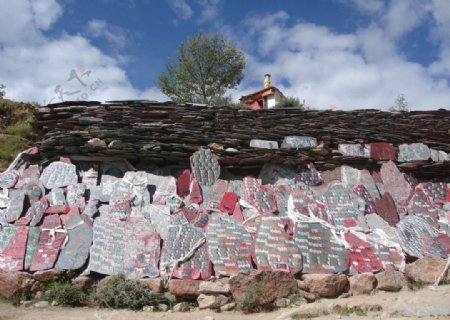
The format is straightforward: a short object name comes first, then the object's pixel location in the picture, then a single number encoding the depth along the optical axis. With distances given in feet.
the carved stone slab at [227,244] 15.94
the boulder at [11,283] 14.39
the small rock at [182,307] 14.42
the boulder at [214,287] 14.85
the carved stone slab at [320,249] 16.65
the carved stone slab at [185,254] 15.58
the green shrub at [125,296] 14.10
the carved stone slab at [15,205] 16.78
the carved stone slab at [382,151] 21.20
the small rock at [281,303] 14.67
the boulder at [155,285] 14.94
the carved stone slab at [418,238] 18.19
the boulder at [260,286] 14.51
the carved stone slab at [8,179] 17.79
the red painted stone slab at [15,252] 15.10
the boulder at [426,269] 17.02
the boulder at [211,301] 14.49
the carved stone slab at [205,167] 19.13
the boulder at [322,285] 15.67
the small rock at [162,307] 14.34
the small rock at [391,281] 16.30
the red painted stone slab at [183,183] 18.81
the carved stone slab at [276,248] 16.20
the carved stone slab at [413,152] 21.58
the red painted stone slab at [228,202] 18.47
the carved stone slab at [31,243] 15.36
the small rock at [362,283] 16.11
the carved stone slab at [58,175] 18.21
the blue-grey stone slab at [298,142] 20.45
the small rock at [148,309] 14.10
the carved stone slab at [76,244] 15.39
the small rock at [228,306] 14.48
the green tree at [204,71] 56.18
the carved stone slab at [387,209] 19.65
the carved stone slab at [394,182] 20.93
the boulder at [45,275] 14.84
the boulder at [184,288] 14.93
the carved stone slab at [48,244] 15.25
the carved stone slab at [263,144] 20.04
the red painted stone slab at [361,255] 17.04
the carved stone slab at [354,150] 20.92
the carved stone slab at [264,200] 18.65
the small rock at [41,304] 14.05
